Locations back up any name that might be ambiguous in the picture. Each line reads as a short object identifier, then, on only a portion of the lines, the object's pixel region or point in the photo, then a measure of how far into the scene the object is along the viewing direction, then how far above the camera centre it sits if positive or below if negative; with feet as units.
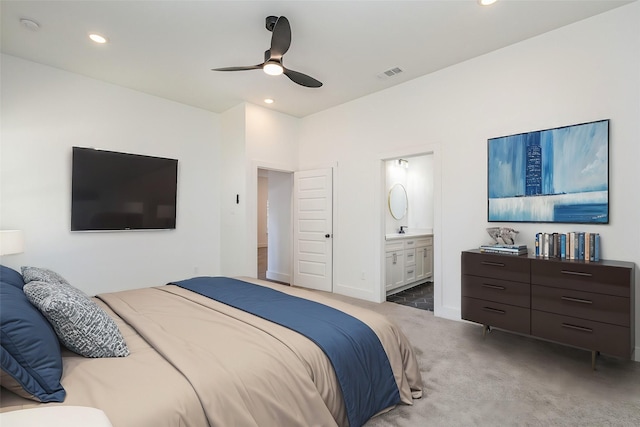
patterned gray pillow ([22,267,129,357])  4.26 -1.60
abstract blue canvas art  8.75 +1.32
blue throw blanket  5.06 -2.28
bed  3.52 -2.10
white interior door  16.10 -0.77
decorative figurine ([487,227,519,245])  10.01 -0.57
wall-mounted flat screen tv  12.31 +0.97
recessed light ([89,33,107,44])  9.66 +5.62
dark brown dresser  7.29 -2.19
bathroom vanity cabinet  15.06 -2.40
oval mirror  18.19 +0.91
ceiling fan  7.68 +4.43
